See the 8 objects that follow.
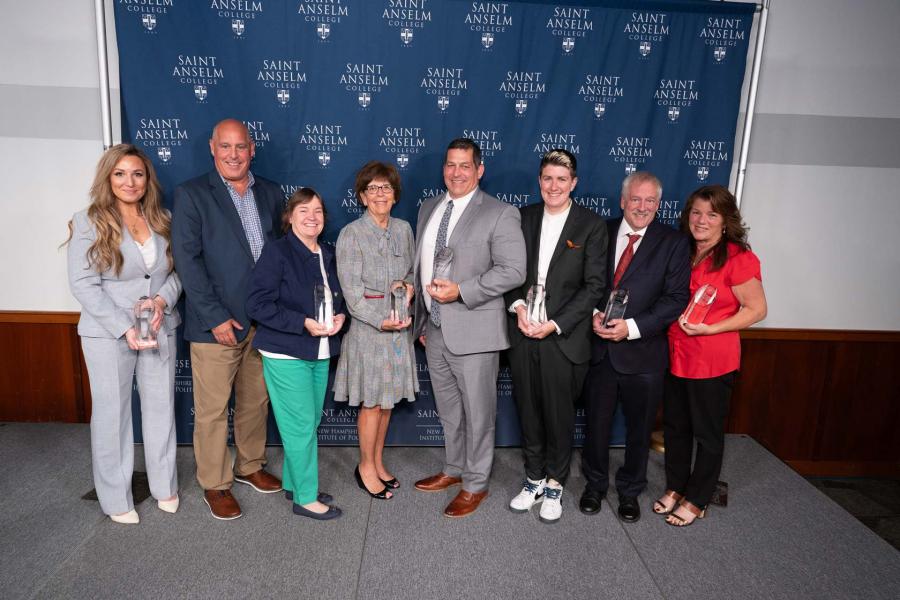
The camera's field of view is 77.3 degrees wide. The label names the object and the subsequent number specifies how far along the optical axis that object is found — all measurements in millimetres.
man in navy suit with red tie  2480
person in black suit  2498
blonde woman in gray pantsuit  2361
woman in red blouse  2465
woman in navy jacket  2410
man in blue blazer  2518
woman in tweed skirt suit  2537
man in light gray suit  2506
